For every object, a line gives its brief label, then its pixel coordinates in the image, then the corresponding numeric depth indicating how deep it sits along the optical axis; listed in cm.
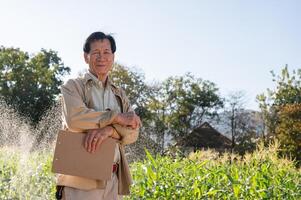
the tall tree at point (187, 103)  2436
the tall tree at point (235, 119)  2420
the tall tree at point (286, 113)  1934
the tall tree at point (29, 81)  2494
